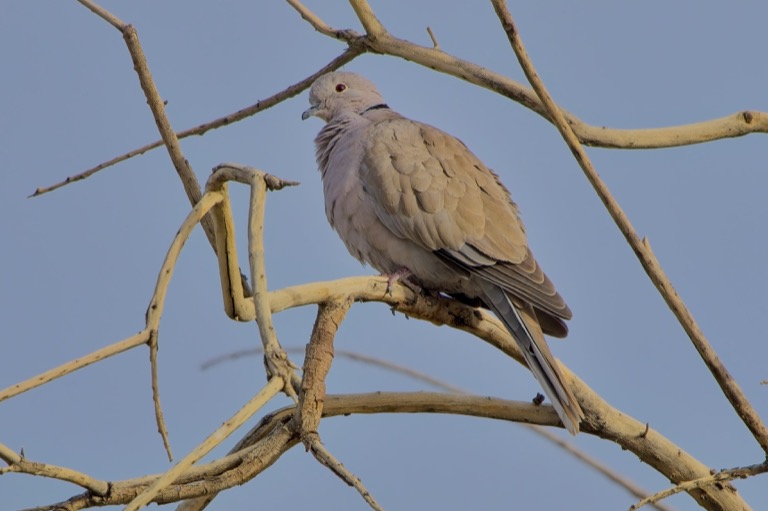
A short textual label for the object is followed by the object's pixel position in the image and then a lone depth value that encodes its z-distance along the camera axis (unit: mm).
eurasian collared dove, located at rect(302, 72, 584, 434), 8133
